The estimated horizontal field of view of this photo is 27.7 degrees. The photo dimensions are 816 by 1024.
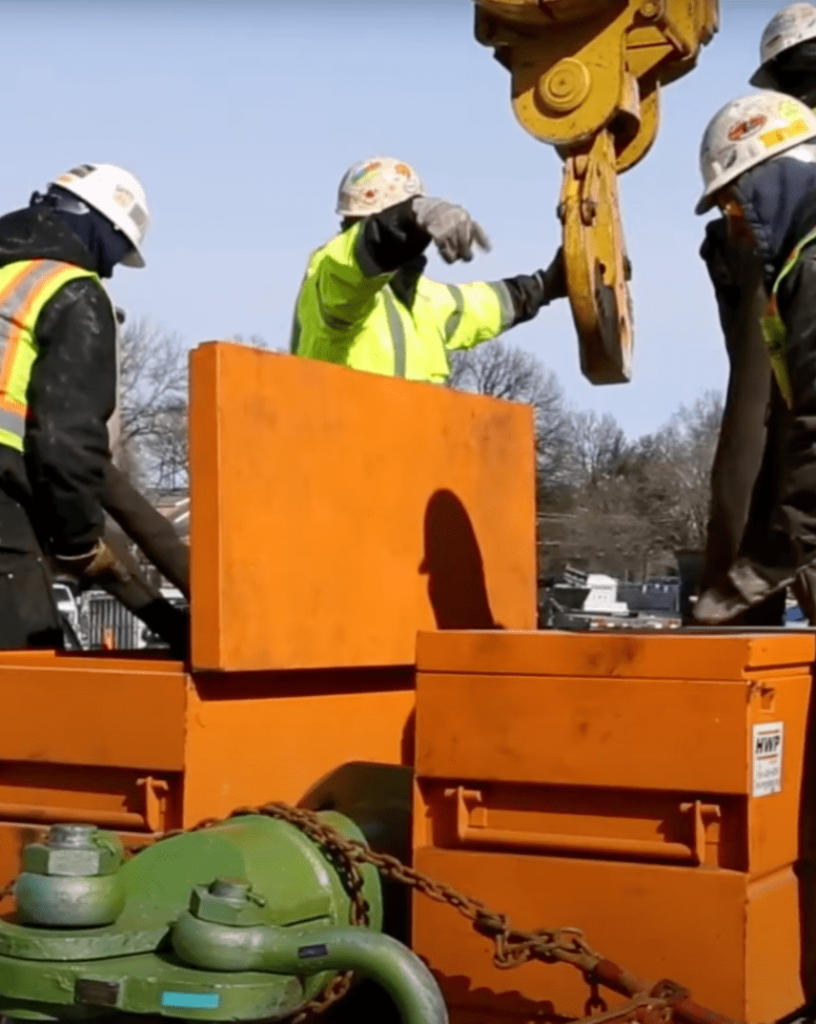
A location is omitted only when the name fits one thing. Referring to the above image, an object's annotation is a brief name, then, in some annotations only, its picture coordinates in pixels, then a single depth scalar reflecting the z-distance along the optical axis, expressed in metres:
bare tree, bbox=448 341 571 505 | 67.12
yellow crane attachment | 5.06
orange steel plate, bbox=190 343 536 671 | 3.62
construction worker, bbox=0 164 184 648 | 5.23
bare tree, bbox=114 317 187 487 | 54.75
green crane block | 2.79
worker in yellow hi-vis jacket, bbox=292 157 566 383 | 5.38
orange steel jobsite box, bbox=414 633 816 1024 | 3.07
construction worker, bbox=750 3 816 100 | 7.02
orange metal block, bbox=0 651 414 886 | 3.50
